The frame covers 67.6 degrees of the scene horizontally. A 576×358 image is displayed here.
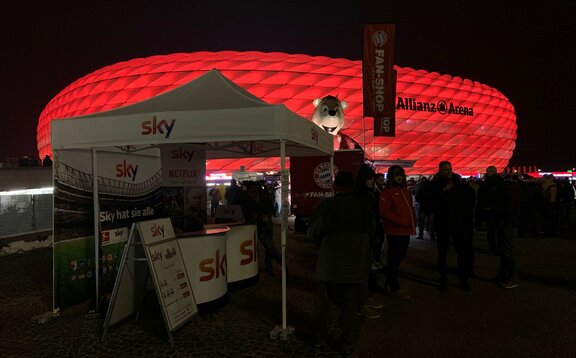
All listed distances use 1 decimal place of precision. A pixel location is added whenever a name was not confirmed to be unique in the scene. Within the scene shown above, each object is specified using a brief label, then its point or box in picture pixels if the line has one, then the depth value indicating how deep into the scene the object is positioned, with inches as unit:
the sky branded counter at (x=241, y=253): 239.1
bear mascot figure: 633.6
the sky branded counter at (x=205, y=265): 199.6
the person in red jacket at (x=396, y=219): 219.5
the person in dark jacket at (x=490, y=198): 254.7
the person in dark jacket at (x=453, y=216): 240.7
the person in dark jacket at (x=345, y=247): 149.8
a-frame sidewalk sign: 165.9
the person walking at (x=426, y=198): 256.8
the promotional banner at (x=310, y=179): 499.8
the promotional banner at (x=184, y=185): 268.1
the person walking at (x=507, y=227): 243.9
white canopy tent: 176.2
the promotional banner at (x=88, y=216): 203.9
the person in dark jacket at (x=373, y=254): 179.9
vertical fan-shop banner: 548.7
